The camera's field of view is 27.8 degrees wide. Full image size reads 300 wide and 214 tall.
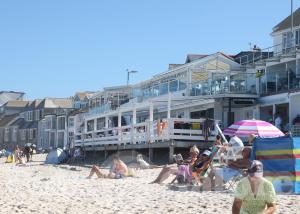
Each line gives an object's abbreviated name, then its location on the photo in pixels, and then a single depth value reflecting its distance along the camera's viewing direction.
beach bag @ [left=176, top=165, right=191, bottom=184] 14.63
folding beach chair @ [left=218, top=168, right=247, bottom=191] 12.81
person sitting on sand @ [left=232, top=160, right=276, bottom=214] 6.35
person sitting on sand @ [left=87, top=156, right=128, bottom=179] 18.83
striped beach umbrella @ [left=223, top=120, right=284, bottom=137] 18.05
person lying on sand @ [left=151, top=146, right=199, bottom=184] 15.35
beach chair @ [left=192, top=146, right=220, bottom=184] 14.49
